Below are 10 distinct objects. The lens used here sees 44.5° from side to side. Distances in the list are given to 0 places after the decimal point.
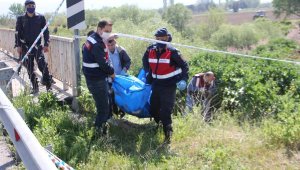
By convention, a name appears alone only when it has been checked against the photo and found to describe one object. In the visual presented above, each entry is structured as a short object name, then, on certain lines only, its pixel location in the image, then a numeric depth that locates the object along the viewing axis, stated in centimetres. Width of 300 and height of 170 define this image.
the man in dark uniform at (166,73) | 486
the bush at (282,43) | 2816
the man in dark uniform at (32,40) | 642
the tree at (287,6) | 4925
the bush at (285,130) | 441
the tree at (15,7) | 2411
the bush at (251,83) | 645
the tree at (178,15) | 4406
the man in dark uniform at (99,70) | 465
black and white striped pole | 575
